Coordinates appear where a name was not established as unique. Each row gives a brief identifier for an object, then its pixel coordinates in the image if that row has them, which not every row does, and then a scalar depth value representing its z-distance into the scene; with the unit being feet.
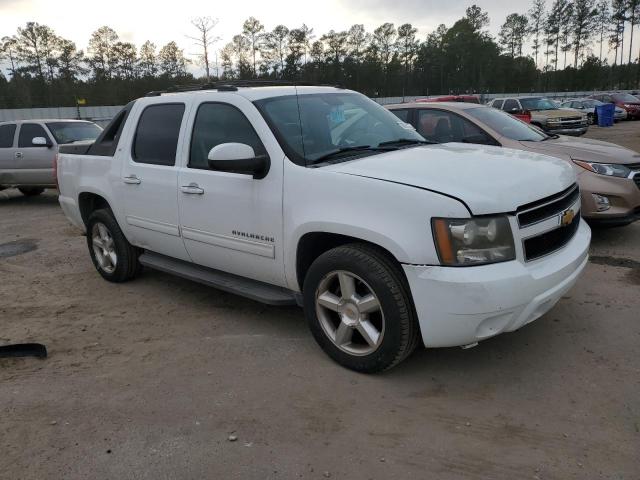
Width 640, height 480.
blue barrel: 90.75
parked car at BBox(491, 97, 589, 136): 61.57
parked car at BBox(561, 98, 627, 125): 94.31
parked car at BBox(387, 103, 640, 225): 18.97
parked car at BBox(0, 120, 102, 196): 35.99
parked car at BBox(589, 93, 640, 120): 101.55
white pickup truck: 9.55
